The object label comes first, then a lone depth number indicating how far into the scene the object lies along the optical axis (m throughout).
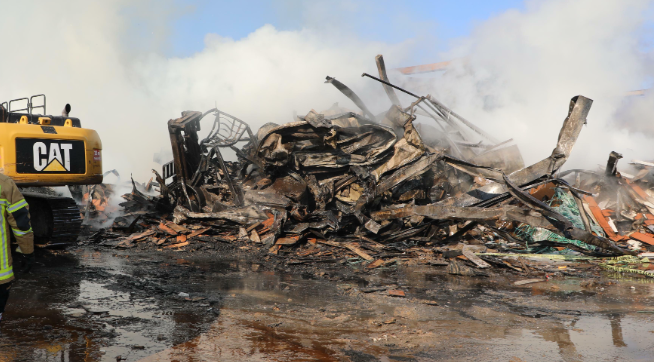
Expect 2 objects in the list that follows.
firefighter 3.41
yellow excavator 6.50
